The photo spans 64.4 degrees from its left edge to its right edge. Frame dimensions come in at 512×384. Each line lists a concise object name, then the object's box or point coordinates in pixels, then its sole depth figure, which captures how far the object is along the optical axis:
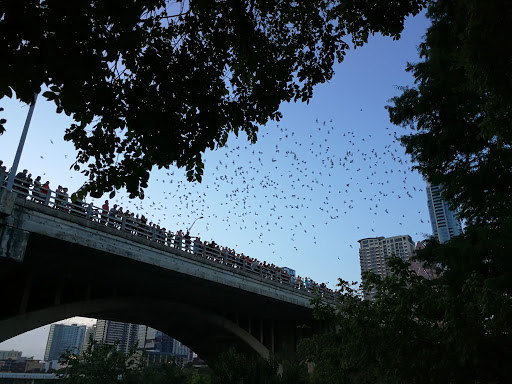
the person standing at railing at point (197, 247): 22.60
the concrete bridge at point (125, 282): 16.25
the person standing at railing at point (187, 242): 21.98
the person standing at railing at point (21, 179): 15.40
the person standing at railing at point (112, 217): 18.66
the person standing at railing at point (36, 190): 15.71
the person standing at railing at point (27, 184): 15.68
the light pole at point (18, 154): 14.77
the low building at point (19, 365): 142.90
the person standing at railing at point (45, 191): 16.04
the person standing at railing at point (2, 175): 14.91
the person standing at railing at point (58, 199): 16.45
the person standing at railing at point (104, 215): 18.31
